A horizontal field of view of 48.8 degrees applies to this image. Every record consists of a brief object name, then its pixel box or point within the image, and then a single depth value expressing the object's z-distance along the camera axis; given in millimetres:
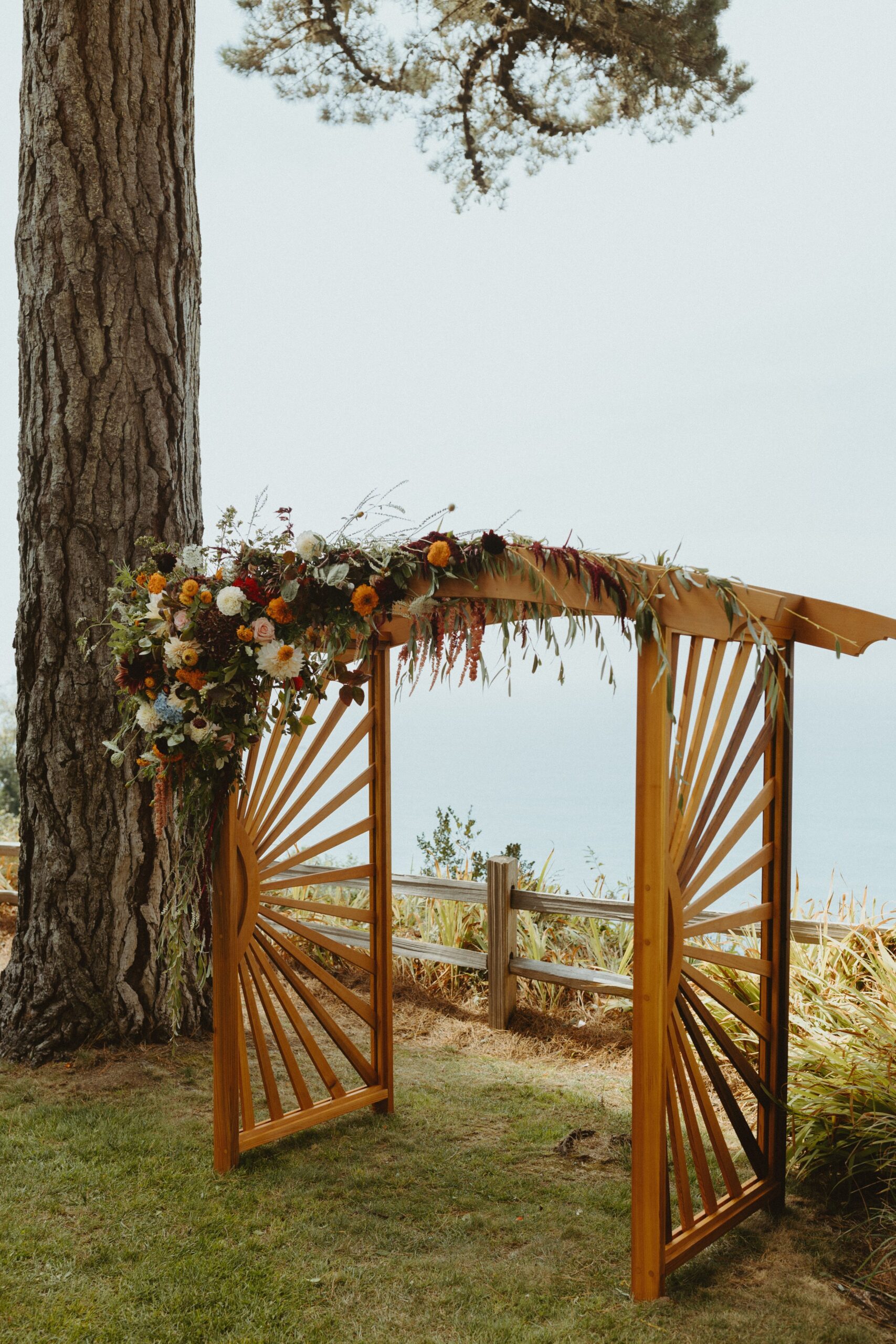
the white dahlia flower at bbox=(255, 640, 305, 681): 3033
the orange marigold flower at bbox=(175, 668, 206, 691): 3104
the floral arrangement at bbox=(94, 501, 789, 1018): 2812
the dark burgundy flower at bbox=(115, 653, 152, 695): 3238
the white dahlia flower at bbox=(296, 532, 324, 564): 3023
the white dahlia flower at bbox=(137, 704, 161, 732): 3201
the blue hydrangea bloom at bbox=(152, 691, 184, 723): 3146
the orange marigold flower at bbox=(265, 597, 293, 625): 3041
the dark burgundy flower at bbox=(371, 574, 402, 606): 3041
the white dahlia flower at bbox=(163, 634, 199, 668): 3084
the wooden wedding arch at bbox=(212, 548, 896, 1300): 2723
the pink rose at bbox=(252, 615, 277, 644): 3018
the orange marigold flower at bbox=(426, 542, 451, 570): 2850
